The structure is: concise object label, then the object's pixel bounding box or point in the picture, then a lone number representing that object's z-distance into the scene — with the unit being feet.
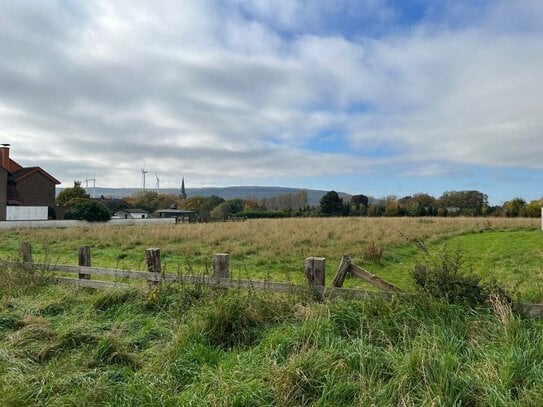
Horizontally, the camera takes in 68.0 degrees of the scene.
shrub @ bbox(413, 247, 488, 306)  16.96
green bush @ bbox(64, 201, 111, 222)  168.45
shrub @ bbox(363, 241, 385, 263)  48.67
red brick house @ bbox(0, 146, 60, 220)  179.01
